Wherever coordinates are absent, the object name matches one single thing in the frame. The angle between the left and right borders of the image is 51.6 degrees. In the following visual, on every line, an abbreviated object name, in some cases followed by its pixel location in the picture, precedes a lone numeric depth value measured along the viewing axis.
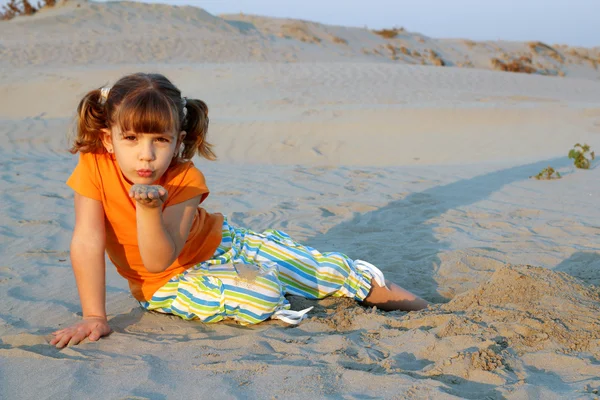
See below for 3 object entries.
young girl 2.37
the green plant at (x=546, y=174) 6.09
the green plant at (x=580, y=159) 6.61
